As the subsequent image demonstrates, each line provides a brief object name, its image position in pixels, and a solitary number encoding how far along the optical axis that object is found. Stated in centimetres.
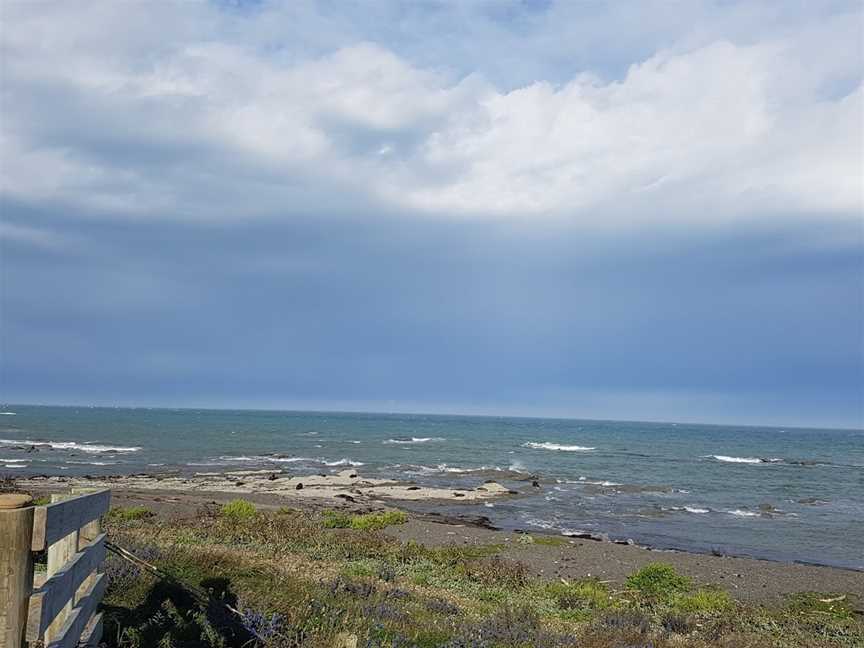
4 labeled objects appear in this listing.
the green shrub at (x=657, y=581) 1535
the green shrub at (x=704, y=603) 1313
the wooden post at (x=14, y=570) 375
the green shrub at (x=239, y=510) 2191
